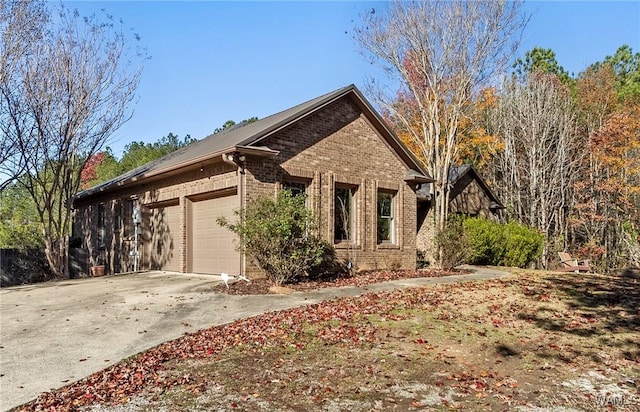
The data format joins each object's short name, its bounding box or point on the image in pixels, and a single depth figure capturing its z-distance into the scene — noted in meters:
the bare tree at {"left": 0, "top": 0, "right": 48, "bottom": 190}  13.77
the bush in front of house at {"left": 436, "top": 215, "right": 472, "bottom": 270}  15.05
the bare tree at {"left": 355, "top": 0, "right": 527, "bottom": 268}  16.38
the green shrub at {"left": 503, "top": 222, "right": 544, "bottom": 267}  19.80
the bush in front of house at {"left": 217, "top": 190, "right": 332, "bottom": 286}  10.73
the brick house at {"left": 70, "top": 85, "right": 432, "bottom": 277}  12.41
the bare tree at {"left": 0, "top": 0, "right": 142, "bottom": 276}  14.34
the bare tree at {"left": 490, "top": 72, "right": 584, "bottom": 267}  25.52
